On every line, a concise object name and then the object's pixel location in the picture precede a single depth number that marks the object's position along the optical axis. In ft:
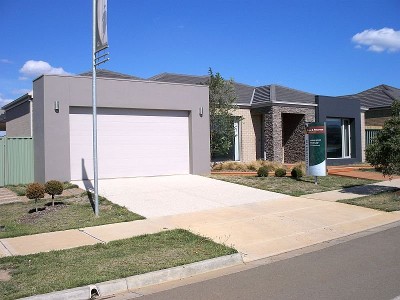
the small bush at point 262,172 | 62.25
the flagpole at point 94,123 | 36.58
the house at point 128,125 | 52.03
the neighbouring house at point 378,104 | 106.89
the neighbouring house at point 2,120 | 92.12
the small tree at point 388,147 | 47.19
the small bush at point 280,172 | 62.44
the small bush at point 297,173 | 60.70
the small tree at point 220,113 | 70.79
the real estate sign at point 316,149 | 56.59
